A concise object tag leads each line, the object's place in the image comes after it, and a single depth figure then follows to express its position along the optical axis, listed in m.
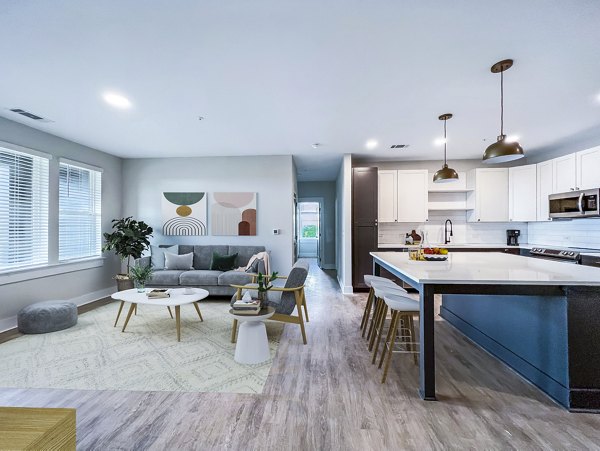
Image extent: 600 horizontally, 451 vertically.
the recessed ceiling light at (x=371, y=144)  4.66
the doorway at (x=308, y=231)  11.94
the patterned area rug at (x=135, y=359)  2.34
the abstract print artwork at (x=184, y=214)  5.62
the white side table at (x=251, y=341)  2.67
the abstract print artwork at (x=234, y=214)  5.58
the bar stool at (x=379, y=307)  2.79
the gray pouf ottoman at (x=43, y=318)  3.39
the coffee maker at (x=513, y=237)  5.67
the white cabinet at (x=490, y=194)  5.48
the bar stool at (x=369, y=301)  3.25
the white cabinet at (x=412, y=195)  5.62
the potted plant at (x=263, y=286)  2.92
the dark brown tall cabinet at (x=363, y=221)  5.49
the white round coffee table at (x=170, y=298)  3.19
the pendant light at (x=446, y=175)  3.72
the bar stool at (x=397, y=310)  2.32
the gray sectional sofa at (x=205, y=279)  4.66
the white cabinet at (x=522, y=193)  5.11
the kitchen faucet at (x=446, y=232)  5.86
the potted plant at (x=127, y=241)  4.92
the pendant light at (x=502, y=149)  2.45
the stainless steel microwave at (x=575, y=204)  3.94
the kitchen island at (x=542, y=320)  1.98
